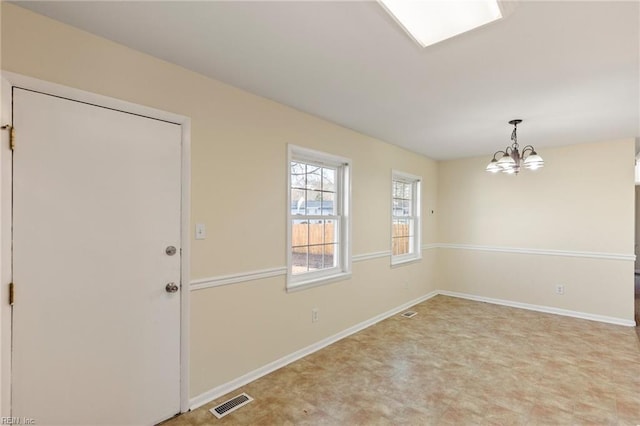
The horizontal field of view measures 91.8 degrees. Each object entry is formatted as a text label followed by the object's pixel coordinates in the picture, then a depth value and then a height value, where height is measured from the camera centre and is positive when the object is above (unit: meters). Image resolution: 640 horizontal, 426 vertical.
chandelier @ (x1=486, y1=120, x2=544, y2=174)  3.10 +0.52
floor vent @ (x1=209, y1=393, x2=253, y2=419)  2.20 -1.41
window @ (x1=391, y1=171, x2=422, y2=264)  4.72 -0.06
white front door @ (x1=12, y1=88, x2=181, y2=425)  1.62 -0.29
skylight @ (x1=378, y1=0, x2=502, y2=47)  1.51 +1.03
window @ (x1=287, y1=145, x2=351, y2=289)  3.19 -0.04
